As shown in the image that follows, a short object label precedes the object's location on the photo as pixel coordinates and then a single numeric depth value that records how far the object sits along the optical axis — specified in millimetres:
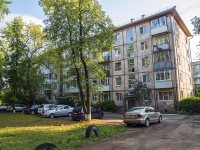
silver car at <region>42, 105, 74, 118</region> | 24438
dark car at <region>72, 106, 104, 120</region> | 20245
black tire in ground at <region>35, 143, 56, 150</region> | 7595
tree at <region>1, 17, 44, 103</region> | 34438
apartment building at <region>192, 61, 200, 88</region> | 60244
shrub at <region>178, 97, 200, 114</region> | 24609
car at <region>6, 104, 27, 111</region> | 37841
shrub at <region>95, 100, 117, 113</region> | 32438
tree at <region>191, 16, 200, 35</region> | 18469
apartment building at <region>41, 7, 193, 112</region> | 28516
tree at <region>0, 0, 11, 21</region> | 14464
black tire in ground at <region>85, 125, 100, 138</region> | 10492
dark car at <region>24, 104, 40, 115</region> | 29888
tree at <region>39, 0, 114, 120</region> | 18422
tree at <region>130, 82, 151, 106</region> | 27916
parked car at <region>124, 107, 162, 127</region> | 14547
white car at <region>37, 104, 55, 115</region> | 25348
